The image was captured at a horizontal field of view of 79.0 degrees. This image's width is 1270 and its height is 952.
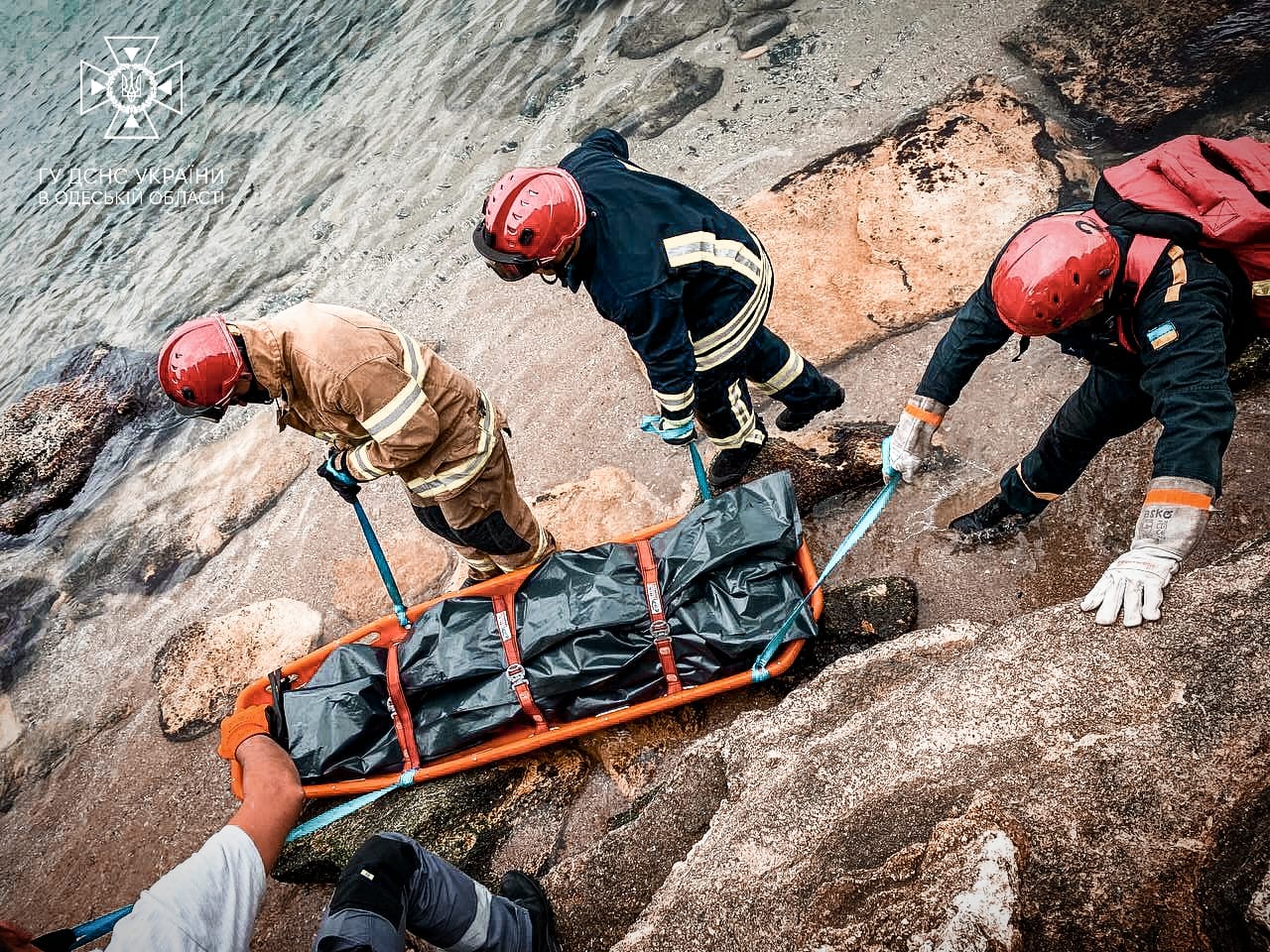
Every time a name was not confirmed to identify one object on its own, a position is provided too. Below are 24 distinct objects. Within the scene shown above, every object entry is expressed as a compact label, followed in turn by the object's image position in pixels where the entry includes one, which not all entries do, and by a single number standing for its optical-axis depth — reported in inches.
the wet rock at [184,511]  207.5
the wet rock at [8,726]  179.2
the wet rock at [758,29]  268.2
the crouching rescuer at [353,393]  116.3
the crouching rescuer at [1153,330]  87.3
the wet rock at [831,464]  147.9
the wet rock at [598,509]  163.9
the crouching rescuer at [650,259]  116.3
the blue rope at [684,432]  132.5
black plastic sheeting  119.7
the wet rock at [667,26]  291.1
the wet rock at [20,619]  197.5
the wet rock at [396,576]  174.4
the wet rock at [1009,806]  69.8
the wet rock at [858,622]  122.6
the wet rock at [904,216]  174.4
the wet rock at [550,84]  303.3
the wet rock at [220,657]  165.2
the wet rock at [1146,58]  181.3
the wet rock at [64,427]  247.4
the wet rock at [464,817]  121.7
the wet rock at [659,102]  261.6
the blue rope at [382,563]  138.2
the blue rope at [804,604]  115.0
